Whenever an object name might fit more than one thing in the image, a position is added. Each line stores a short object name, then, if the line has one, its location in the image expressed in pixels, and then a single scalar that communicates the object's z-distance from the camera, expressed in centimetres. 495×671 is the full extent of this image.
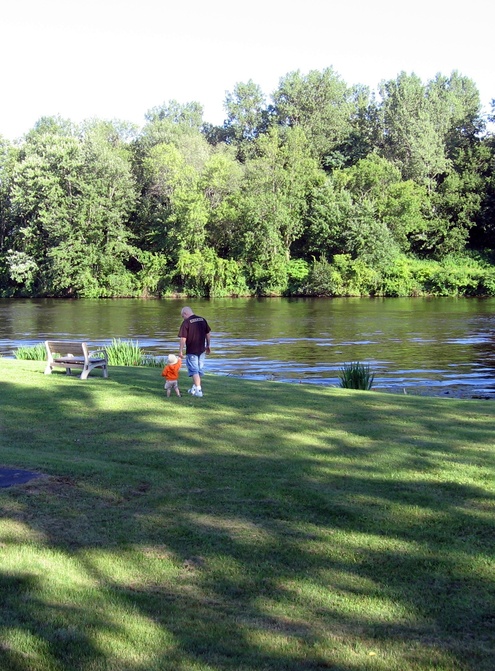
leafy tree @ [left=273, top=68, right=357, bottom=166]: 9469
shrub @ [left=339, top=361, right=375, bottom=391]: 1822
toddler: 1298
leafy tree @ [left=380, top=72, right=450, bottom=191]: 7750
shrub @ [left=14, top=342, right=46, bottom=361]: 2344
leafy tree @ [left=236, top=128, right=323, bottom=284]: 7244
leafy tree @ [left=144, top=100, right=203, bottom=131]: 11956
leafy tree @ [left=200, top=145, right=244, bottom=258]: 7319
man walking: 1360
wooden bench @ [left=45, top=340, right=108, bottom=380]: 1639
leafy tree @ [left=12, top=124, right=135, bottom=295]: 7138
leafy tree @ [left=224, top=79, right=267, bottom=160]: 10656
